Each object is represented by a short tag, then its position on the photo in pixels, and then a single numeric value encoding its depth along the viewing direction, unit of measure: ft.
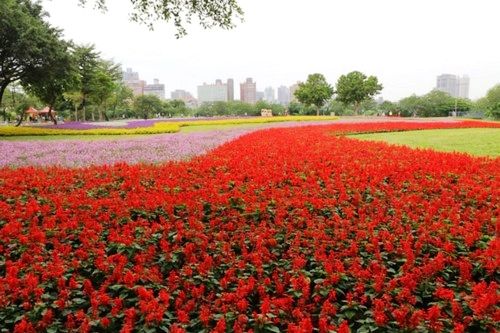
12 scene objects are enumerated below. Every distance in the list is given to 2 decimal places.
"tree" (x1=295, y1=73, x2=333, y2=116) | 211.61
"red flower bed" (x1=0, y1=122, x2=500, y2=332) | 9.89
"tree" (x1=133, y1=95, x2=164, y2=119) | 260.62
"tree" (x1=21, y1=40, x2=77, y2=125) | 76.07
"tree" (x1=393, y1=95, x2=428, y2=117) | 224.57
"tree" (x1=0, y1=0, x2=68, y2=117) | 67.87
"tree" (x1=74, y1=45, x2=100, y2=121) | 133.71
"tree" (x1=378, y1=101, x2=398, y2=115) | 260.01
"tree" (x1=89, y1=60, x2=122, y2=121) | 147.25
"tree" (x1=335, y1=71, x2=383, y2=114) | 206.39
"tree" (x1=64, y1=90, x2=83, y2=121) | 152.27
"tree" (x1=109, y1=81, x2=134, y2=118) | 240.53
